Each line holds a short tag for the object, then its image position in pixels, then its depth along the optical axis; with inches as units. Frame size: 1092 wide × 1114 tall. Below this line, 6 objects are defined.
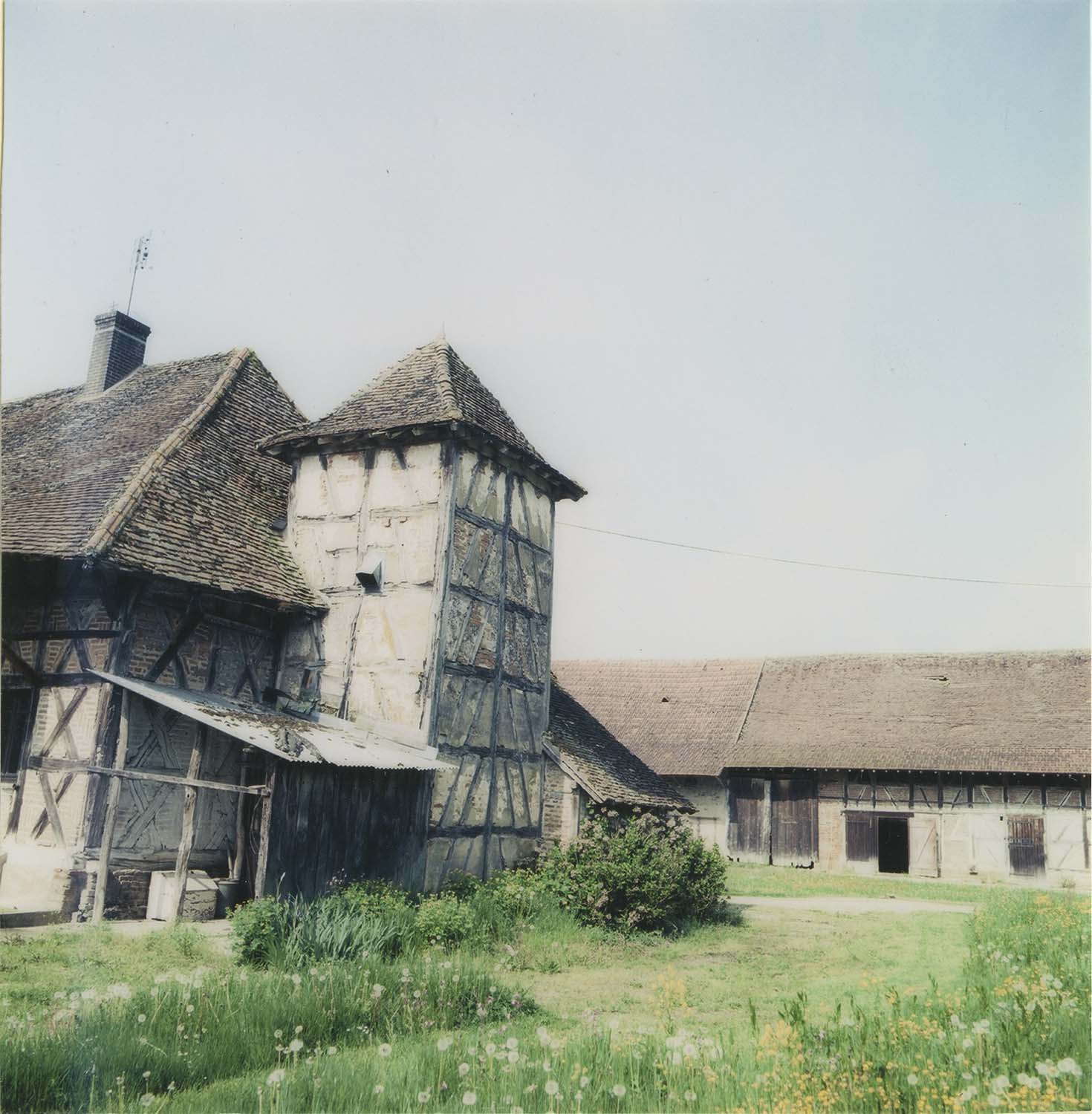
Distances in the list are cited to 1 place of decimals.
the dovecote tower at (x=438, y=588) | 546.0
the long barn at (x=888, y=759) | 950.4
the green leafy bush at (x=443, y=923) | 430.0
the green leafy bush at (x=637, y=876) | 518.9
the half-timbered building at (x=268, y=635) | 450.6
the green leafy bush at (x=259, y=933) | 346.6
